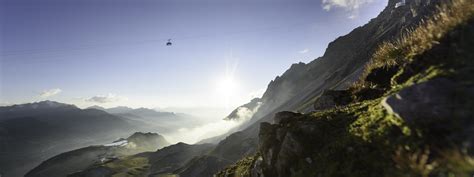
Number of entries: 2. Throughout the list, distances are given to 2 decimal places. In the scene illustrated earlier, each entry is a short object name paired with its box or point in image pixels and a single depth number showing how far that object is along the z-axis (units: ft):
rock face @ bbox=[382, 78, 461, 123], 25.30
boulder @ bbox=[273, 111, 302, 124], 44.36
